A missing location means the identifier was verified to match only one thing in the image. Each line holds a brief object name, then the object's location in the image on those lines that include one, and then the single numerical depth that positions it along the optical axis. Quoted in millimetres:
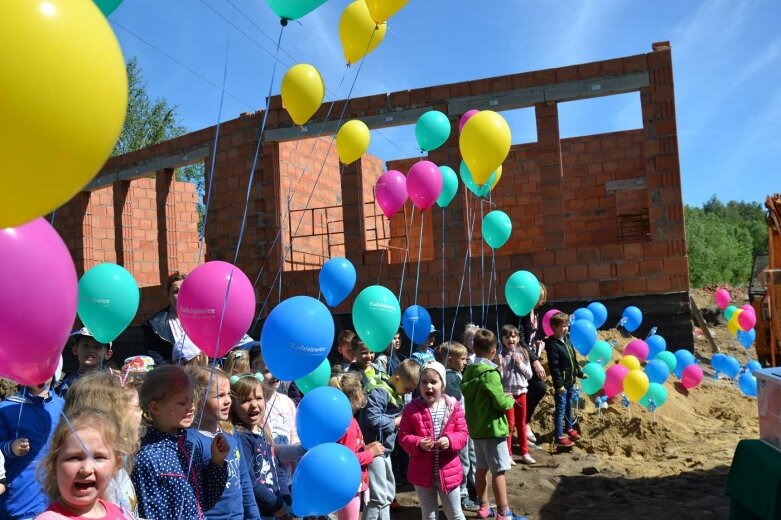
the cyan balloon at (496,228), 7324
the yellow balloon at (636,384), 7188
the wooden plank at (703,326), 13750
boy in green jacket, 4871
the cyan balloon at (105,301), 3576
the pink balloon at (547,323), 8023
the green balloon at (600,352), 7852
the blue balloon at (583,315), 8258
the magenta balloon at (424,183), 6348
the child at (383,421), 4438
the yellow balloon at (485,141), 5539
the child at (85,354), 3936
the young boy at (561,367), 7219
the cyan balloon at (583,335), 7402
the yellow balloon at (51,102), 1239
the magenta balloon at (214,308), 3121
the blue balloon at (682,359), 8836
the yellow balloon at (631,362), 7504
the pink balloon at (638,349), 8266
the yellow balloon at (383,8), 4855
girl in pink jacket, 4234
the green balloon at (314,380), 4645
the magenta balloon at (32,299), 1804
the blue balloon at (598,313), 9031
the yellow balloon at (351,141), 6480
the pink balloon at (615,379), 7410
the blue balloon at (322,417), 3551
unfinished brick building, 10422
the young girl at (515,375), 6668
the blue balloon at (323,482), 3244
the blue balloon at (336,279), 6371
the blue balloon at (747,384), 8620
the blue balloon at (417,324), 7307
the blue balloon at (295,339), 3451
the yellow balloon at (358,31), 5301
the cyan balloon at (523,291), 6668
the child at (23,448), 2930
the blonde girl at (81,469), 1945
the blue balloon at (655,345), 8953
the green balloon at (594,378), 7379
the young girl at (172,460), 2535
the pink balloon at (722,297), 12680
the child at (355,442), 4082
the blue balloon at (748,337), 10461
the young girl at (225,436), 2789
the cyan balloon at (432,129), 6926
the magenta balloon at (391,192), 6758
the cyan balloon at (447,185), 7512
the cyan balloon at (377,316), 4754
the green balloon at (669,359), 8320
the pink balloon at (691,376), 8508
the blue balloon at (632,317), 9617
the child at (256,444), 3209
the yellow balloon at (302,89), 5293
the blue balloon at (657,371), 7984
